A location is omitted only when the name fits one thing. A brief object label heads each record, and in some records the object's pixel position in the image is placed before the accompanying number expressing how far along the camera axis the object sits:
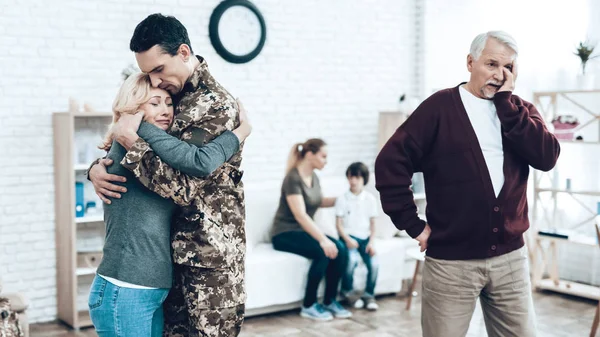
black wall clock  5.25
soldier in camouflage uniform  1.98
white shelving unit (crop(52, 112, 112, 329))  4.47
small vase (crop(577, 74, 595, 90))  4.97
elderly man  2.31
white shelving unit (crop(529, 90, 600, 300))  5.13
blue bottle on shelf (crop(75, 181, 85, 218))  4.59
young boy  4.94
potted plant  4.96
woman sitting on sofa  4.76
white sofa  4.66
